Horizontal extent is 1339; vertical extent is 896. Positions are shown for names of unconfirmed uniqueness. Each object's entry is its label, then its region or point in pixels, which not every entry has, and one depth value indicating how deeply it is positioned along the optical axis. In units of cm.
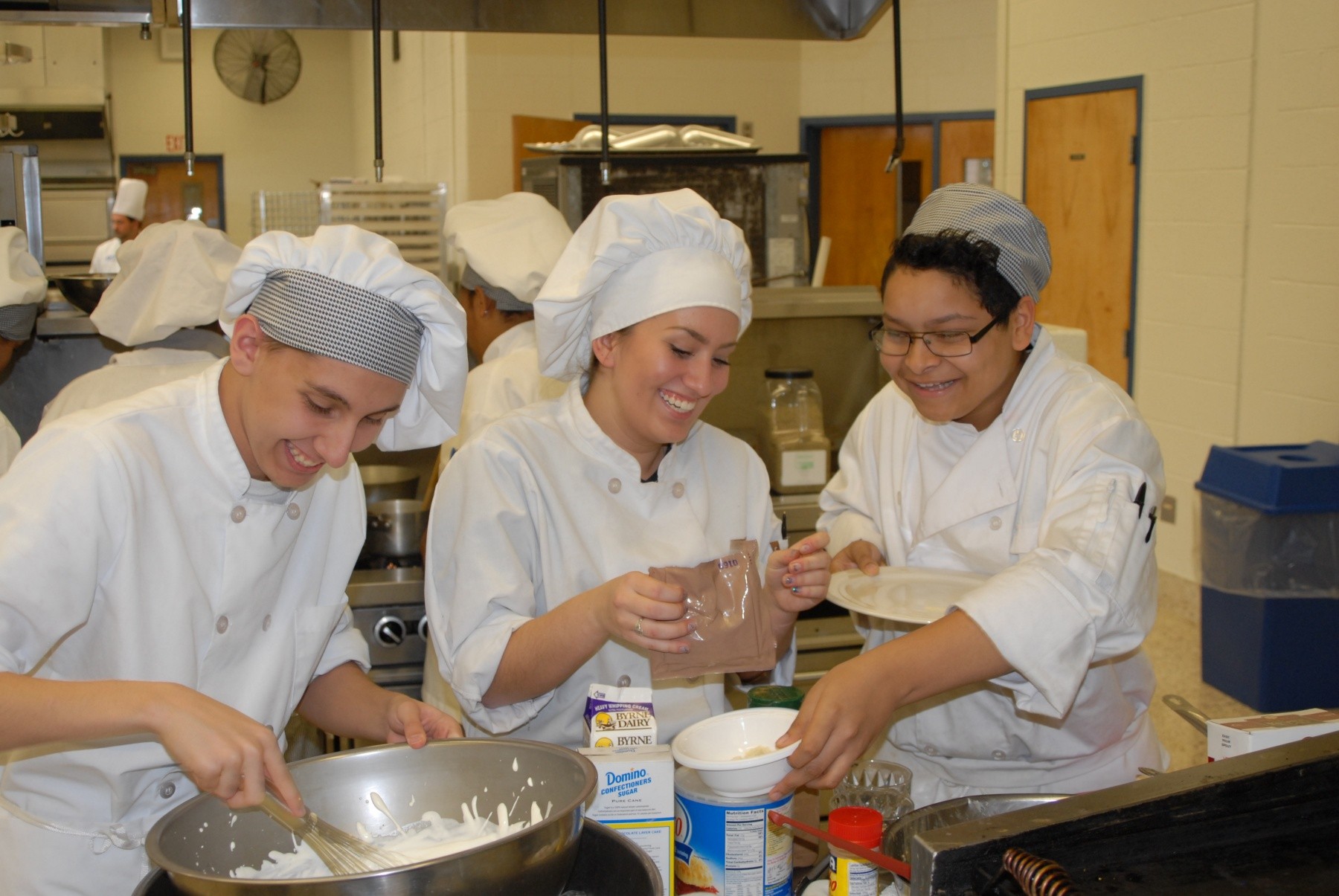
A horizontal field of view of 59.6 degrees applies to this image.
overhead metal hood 204
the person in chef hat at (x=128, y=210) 715
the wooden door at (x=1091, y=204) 558
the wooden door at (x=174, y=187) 1045
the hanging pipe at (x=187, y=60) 191
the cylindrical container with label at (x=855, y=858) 120
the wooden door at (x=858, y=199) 868
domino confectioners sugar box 124
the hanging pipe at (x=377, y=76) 189
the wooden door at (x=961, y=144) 809
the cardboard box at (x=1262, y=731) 136
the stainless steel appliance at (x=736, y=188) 346
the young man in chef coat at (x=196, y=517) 129
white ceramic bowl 122
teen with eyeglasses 147
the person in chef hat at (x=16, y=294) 270
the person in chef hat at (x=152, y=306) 280
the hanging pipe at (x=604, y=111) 197
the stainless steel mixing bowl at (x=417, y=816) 97
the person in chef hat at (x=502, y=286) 283
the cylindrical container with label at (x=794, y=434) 320
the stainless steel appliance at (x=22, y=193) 303
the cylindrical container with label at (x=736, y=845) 124
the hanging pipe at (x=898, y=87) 218
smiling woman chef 168
